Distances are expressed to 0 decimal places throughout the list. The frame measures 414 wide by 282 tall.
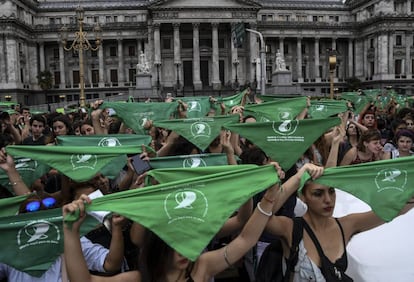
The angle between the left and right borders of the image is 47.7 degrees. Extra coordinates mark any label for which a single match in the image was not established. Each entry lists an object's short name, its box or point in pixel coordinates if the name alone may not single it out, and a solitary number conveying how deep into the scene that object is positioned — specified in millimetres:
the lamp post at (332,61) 19891
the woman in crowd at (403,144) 8219
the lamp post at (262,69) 36719
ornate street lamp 25375
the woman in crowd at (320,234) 4145
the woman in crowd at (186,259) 3718
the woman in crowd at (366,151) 8000
